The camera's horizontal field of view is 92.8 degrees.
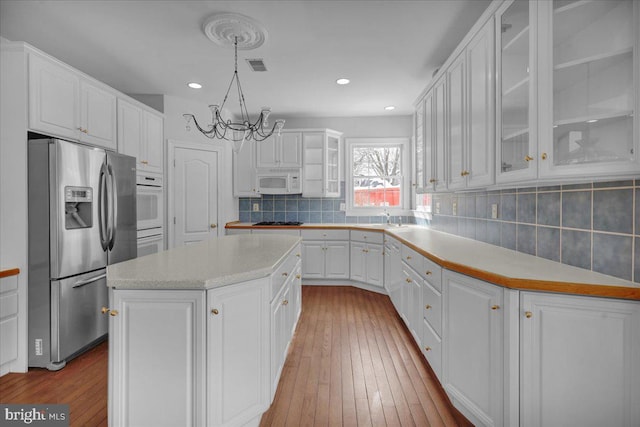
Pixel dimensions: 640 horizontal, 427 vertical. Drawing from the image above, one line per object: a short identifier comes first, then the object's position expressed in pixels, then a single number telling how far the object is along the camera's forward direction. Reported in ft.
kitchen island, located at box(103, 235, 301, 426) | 4.44
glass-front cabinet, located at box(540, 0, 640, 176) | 4.02
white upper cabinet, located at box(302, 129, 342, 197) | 15.37
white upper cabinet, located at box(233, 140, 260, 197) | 15.69
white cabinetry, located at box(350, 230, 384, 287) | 13.25
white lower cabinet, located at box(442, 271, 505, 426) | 4.70
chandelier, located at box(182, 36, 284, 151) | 7.83
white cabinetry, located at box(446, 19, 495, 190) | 6.28
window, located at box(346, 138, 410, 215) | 16.05
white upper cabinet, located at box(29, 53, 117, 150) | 7.17
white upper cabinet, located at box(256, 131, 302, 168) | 15.42
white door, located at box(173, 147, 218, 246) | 13.29
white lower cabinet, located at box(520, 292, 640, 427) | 3.99
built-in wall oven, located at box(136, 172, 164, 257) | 10.80
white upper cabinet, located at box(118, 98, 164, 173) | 10.16
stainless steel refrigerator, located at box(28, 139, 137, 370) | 7.15
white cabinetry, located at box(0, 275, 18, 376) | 6.86
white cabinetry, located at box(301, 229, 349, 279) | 14.35
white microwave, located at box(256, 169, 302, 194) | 15.48
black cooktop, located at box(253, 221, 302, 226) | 15.53
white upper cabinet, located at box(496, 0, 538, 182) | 4.94
